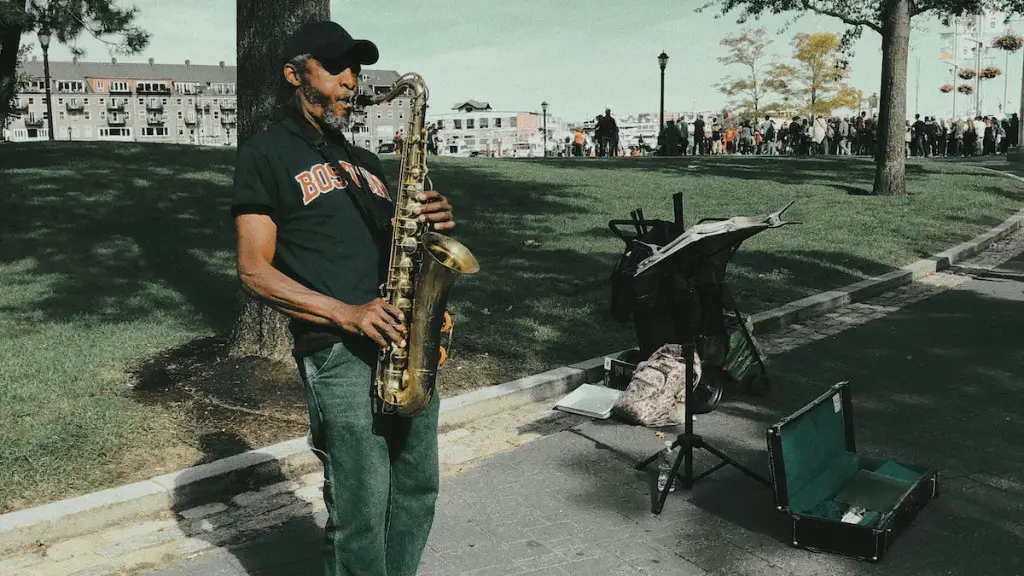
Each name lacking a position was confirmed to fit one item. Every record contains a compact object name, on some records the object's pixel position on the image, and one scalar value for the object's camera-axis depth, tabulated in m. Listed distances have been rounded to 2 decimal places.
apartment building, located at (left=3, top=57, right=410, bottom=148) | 143.12
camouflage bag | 6.04
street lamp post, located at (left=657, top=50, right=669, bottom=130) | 38.12
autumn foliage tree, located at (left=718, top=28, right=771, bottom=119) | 71.62
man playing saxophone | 2.89
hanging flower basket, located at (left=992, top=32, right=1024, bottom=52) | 42.16
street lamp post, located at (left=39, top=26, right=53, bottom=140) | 20.05
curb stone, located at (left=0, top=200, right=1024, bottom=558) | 4.38
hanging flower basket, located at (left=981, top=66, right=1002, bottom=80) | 56.03
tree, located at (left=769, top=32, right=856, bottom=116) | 68.62
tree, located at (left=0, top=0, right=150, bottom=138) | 19.34
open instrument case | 4.11
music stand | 4.61
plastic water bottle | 4.82
